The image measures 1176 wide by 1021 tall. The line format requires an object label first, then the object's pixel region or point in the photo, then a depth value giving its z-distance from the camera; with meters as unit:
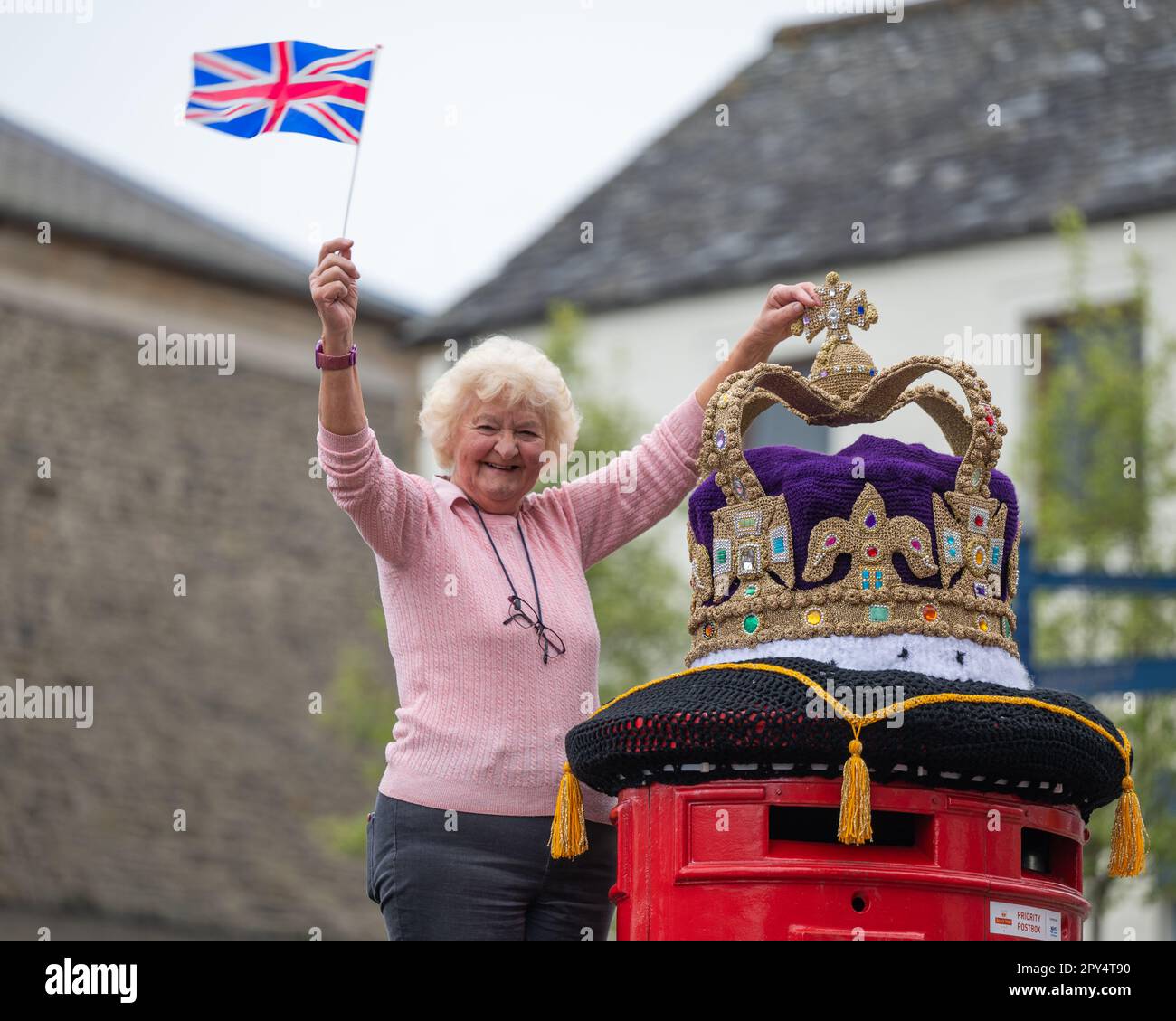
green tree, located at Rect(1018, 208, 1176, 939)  11.45
